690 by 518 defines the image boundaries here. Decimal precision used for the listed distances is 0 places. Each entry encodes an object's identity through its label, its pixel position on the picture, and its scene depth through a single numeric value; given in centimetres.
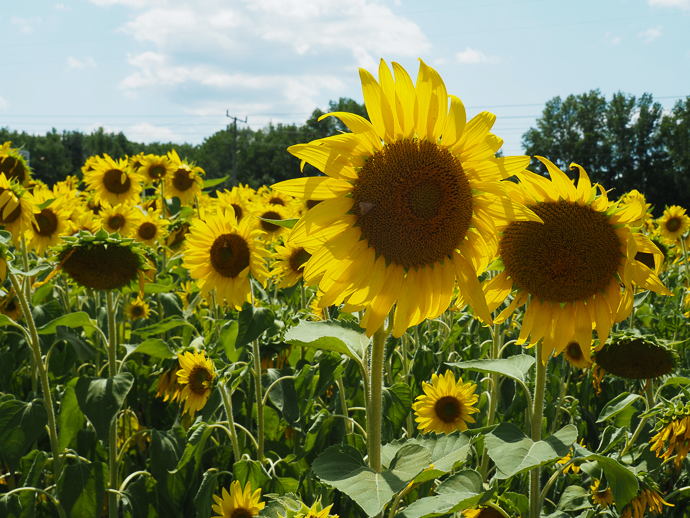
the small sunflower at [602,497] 255
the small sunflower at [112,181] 659
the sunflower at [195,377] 287
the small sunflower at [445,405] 306
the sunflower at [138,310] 567
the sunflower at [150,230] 593
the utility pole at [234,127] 5706
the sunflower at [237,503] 229
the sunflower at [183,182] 656
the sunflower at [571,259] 156
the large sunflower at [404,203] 131
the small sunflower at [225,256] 316
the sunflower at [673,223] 821
